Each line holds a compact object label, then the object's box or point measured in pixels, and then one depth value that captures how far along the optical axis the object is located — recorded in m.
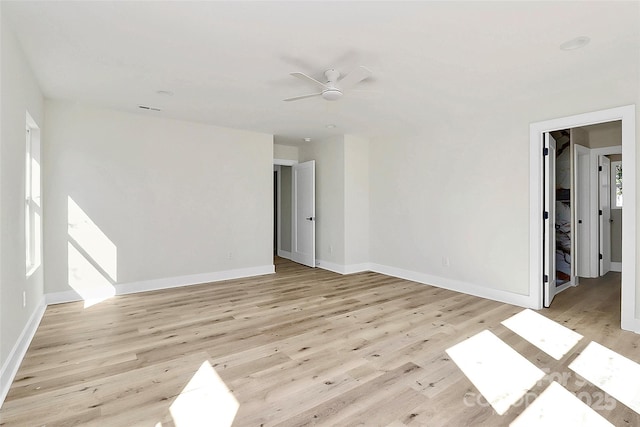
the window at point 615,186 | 6.19
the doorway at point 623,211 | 3.16
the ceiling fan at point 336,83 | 2.85
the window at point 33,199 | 3.57
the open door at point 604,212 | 5.66
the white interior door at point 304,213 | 6.41
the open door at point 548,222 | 3.93
